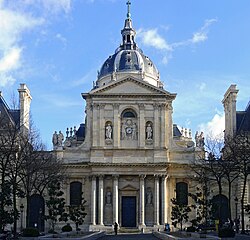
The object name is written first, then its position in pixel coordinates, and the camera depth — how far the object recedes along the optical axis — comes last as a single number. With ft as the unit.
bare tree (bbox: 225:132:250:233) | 141.26
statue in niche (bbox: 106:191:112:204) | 211.29
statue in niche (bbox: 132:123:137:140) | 212.57
